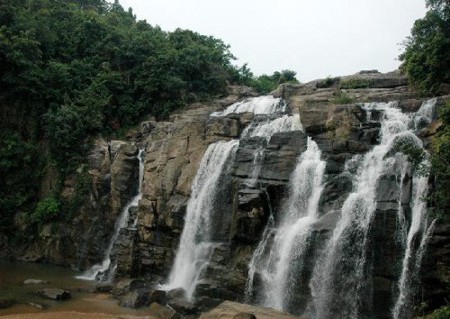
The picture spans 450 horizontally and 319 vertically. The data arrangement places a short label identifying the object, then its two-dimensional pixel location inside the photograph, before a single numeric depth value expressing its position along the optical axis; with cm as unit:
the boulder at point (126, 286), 2061
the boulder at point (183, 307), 1778
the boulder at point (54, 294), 1961
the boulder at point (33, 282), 2205
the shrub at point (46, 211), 2911
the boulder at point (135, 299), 1911
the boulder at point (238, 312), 1501
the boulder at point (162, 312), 1739
